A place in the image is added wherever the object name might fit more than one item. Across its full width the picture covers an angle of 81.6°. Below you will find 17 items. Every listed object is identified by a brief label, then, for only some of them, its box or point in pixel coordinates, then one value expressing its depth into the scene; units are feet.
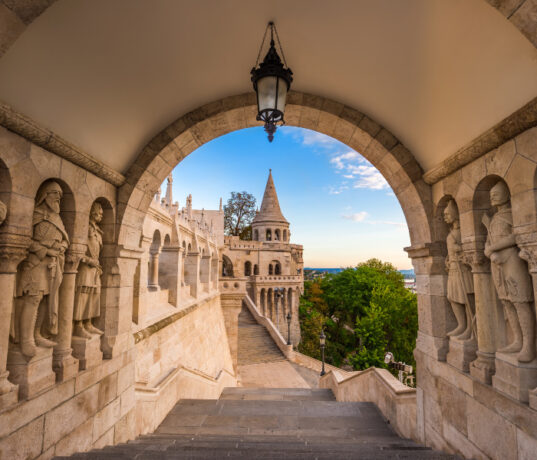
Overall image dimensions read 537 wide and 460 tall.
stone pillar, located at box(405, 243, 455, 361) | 12.13
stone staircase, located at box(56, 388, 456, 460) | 9.82
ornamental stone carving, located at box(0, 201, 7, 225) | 7.74
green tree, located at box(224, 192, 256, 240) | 145.89
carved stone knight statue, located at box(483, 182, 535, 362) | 8.41
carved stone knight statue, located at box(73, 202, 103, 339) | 11.29
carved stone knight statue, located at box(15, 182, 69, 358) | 8.78
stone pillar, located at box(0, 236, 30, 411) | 7.85
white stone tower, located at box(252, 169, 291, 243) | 128.98
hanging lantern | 8.68
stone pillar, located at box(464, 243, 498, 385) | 9.71
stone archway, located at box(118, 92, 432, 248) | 13.37
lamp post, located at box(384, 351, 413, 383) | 53.12
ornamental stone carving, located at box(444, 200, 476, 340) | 11.05
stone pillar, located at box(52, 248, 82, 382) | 10.02
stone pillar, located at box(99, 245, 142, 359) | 12.50
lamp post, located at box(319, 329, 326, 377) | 46.19
